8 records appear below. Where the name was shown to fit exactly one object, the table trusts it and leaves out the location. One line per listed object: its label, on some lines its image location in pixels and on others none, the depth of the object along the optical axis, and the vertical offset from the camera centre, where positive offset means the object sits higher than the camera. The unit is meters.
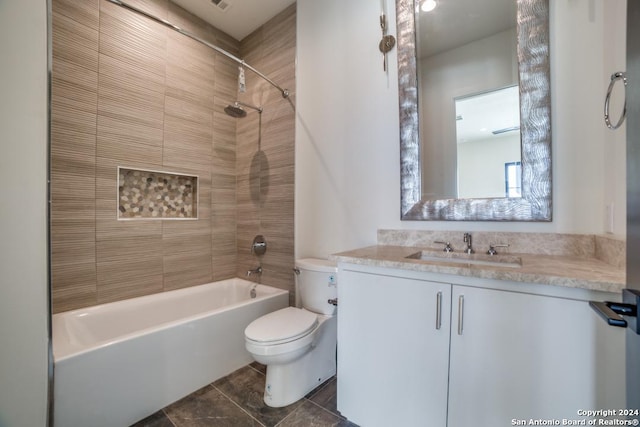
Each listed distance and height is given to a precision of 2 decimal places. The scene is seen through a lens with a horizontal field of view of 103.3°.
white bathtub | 1.22 -0.80
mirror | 1.24 +0.46
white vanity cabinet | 0.78 -0.51
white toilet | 1.39 -0.71
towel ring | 0.81 +0.38
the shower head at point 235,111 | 1.98 +0.83
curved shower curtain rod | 1.47 +1.25
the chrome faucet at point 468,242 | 1.36 -0.15
